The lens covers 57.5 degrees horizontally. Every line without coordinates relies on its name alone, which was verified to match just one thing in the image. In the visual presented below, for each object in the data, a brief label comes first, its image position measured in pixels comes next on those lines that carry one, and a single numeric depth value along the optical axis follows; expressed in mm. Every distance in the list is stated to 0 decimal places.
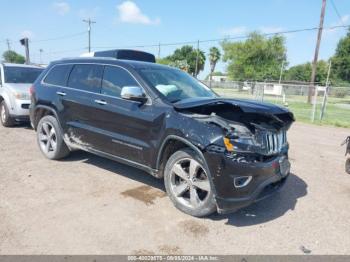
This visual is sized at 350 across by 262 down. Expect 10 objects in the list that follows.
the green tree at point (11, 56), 84275
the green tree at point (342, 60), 53838
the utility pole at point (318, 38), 23391
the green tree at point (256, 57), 60500
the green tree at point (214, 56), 73375
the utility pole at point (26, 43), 21628
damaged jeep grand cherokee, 3539
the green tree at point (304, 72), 77375
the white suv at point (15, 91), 8547
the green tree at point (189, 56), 79675
